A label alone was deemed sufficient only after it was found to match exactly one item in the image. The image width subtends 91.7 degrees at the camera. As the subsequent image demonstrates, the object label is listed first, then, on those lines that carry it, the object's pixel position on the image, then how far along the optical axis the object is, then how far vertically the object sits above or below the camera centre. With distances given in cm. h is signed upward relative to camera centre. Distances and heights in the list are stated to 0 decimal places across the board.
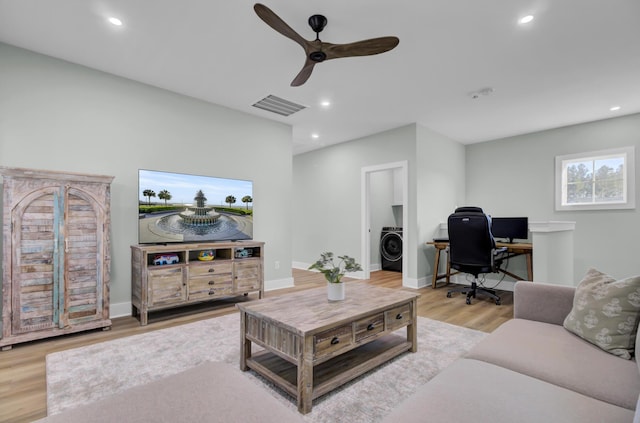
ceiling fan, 212 +123
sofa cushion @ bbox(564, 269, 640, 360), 143 -50
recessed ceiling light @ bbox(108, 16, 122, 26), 247 +153
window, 442 +48
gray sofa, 100 -66
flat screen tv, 353 +5
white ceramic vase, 229 -59
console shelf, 320 -70
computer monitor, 491 -26
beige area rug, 177 -111
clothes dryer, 642 -77
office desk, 434 -62
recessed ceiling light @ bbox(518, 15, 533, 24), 240 +150
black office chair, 403 -45
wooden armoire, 256 -37
